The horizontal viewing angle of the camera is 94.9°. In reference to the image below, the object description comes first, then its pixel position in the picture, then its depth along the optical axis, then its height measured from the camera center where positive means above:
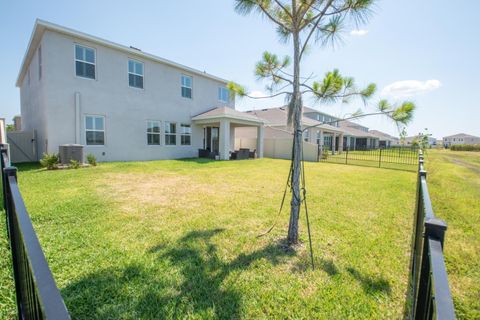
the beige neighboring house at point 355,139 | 34.25 +2.27
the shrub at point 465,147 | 43.47 +0.80
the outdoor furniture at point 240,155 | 16.08 -0.43
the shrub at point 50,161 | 9.12 -0.56
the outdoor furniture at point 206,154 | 15.64 -0.35
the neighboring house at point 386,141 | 58.61 +2.77
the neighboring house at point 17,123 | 21.57 +2.50
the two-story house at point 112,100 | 10.45 +2.81
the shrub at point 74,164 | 9.61 -0.71
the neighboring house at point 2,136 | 7.68 +0.42
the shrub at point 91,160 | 10.43 -0.57
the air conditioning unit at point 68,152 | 9.78 -0.19
